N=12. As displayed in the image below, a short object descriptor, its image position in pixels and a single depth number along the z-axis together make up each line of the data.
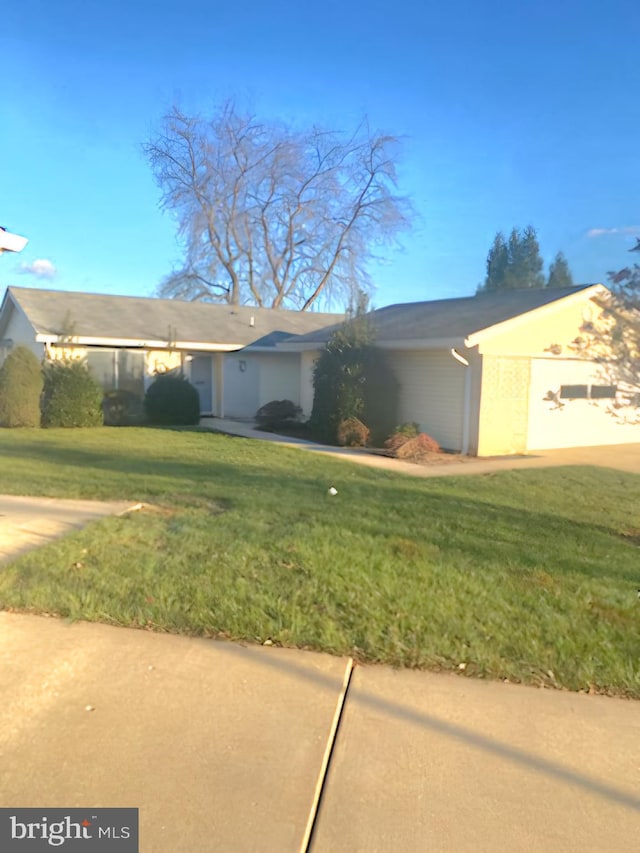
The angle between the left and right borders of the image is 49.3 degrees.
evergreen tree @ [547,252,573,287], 49.60
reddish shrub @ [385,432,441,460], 13.88
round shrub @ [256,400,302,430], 19.17
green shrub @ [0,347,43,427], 17.09
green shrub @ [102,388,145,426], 19.28
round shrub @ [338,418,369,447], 15.50
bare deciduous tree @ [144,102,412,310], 38.91
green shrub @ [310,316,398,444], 16.03
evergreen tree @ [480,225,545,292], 52.78
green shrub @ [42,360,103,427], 17.61
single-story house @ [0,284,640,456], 14.66
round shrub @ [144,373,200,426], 19.30
